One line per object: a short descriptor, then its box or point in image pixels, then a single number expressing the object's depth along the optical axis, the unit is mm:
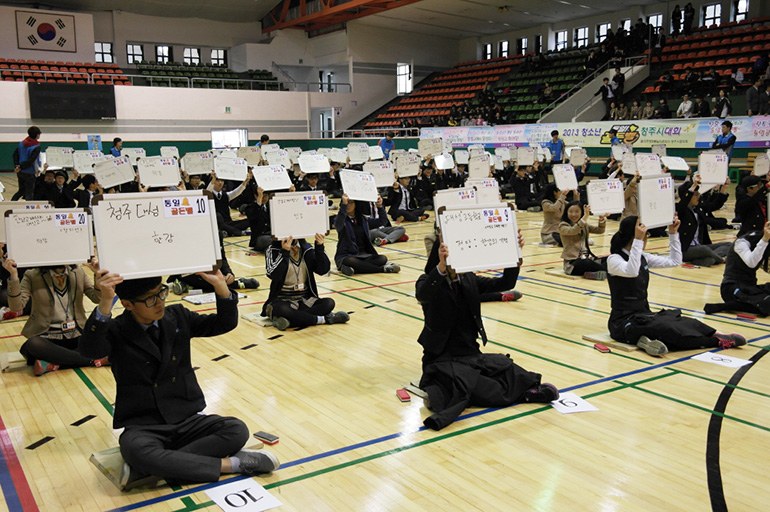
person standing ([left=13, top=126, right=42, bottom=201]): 15594
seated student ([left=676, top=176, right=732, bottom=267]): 10820
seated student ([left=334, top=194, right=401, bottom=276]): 10594
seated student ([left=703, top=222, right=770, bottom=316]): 7723
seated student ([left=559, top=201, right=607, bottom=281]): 10023
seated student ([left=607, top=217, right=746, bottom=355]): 6406
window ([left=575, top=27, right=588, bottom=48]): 35219
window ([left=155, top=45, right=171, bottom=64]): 35750
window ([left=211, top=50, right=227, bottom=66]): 37562
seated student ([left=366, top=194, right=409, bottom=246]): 13961
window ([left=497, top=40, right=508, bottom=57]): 39312
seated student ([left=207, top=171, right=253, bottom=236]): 14188
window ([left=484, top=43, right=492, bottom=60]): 40406
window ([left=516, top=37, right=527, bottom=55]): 38156
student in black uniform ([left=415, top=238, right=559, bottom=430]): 5016
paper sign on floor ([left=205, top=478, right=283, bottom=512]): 3732
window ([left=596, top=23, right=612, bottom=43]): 34188
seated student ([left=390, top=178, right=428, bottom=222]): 16906
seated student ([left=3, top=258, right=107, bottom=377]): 6098
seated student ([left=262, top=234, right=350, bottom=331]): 7621
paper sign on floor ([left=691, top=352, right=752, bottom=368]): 6170
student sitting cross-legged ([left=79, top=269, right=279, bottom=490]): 3861
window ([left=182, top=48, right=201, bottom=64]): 36656
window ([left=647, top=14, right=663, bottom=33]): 31778
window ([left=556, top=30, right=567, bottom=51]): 36094
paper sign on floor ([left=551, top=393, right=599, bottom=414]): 5129
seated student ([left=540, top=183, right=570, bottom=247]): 12227
